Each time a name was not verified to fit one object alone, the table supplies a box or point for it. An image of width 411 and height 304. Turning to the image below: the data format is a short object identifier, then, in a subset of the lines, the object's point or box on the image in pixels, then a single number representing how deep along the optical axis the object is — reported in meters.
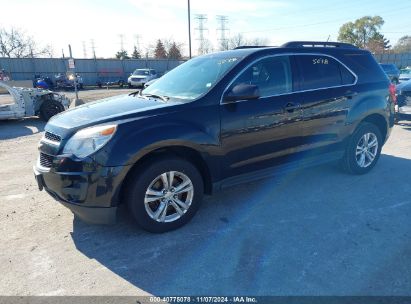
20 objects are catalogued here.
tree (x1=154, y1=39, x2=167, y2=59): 68.75
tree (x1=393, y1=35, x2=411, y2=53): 87.06
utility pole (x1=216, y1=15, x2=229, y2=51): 76.62
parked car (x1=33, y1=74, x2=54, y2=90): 32.88
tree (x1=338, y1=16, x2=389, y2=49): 85.62
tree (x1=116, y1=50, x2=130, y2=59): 66.36
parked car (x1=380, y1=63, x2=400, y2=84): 20.52
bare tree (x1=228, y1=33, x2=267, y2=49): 74.85
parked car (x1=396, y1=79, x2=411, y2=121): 8.20
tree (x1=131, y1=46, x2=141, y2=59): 66.74
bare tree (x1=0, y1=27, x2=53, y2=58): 61.78
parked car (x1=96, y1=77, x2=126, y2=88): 36.25
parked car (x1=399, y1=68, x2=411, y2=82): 17.58
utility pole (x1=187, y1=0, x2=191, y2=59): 33.94
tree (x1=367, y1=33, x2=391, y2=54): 81.51
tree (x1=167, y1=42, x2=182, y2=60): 65.31
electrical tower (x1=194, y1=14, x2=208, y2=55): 76.00
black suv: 3.09
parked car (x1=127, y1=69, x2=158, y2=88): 32.06
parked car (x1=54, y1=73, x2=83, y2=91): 32.59
